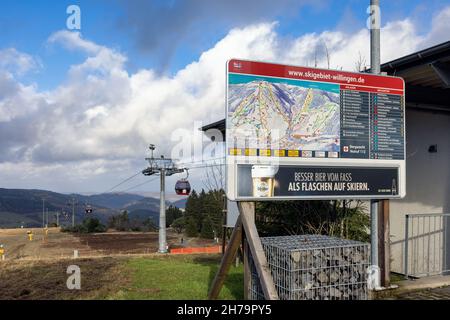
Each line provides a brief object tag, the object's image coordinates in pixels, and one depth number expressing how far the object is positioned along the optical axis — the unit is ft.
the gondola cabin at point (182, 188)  96.84
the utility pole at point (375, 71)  19.72
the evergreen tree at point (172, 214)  260.72
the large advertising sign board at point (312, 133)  16.56
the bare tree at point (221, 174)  47.61
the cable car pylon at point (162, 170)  99.91
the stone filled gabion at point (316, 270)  15.67
